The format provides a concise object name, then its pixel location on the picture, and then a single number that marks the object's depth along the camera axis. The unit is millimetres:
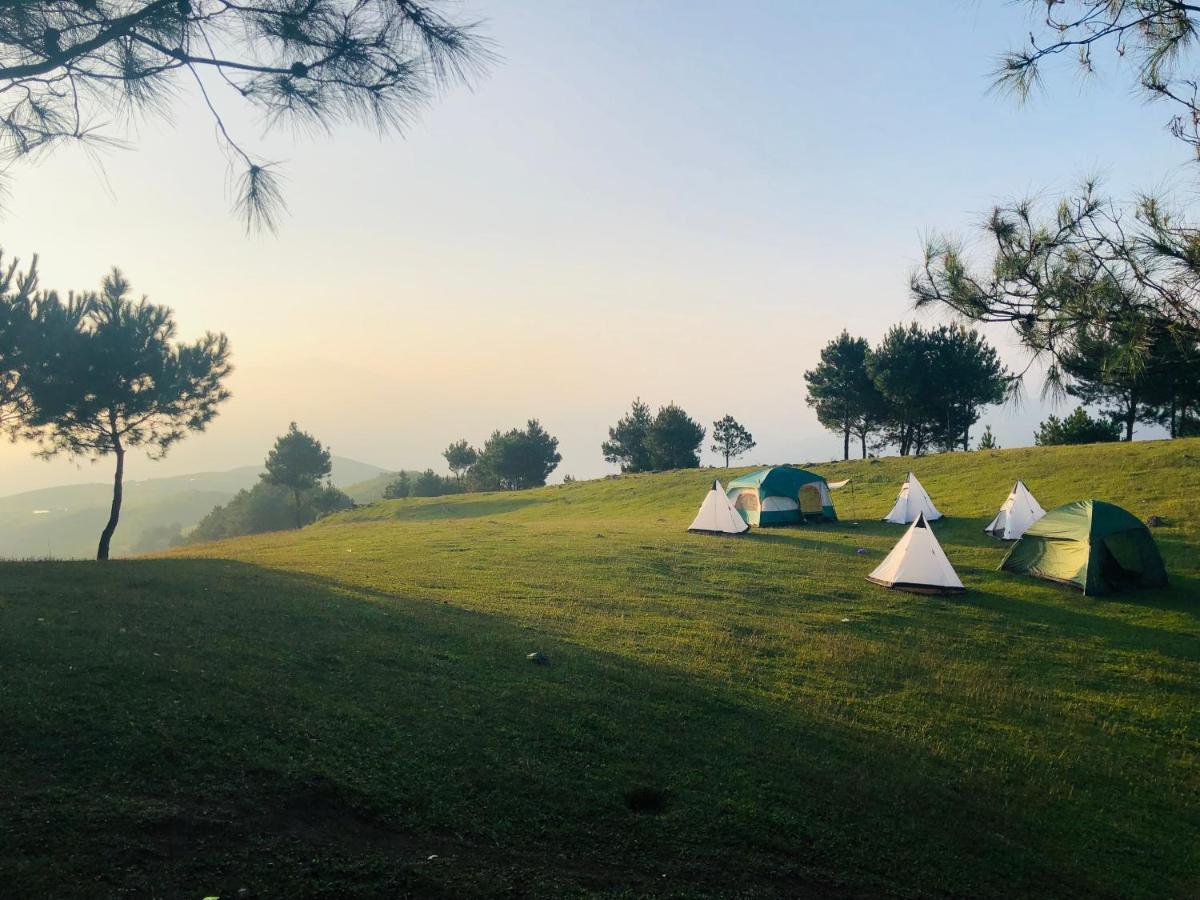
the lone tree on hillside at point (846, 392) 61406
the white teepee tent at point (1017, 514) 26578
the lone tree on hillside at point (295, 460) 69250
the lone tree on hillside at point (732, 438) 81500
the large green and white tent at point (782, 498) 32094
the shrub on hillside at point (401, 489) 88562
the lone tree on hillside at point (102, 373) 20109
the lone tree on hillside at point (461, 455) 96125
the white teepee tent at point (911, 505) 31031
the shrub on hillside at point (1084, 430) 48188
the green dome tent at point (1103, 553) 20031
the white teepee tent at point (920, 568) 19984
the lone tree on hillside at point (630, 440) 85500
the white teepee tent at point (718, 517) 30656
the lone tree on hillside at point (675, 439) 77750
